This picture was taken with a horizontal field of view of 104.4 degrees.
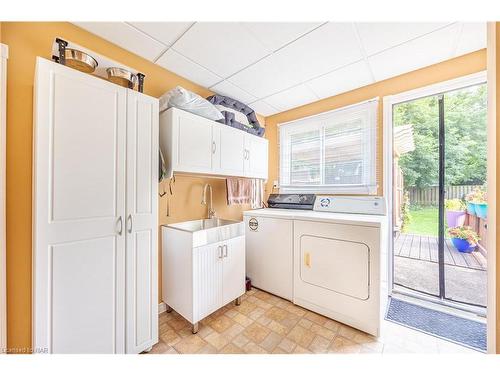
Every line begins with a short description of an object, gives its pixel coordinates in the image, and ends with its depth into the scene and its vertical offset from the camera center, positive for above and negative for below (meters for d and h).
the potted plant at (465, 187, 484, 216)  1.89 -0.10
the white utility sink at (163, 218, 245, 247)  1.67 -0.42
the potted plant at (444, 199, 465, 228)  1.99 -0.25
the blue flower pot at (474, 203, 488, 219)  1.86 -0.20
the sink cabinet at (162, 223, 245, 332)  1.64 -0.76
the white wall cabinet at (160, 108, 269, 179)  1.64 +0.41
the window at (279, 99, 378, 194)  2.28 +0.49
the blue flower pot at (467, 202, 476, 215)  1.92 -0.20
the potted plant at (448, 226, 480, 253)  2.01 -0.53
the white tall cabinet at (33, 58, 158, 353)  1.05 -0.17
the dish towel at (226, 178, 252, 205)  2.44 -0.03
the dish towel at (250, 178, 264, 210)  2.82 -0.08
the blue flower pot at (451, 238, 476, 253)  2.04 -0.61
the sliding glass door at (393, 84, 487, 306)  1.91 +0.01
